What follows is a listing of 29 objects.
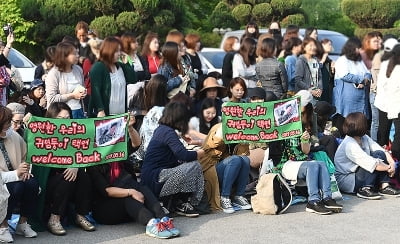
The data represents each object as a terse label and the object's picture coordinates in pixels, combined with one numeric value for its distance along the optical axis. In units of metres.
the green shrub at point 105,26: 22.56
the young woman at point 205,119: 8.80
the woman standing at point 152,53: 10.20
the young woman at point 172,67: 9.61
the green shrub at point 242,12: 28.28
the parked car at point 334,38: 16.10
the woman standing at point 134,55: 9.95
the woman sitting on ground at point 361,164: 8.68
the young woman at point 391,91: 9.73
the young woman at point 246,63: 10.98
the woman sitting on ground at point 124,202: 6.95
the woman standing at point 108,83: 8.30
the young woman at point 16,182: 6.64
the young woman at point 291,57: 10.98
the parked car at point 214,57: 15.68
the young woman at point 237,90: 9.27
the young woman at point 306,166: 7.96
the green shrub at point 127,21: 22.84
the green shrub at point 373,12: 30.22
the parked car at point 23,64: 13.60
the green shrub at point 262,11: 27.98
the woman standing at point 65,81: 8.17
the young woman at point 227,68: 11.34
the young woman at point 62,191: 6.95
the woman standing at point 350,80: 10.66
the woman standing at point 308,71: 10.72
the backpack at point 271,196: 7.82
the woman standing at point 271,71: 10.59
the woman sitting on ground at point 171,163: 7.45
